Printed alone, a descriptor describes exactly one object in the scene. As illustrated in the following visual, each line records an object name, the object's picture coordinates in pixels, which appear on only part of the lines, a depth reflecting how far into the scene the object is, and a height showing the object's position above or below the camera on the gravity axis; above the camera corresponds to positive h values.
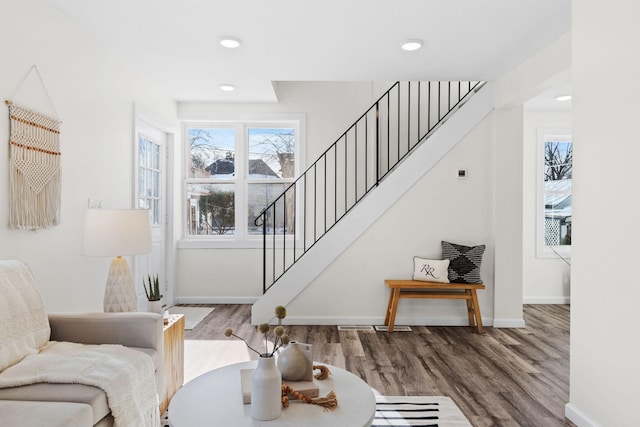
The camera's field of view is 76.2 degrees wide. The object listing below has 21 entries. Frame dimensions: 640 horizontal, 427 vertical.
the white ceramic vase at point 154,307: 2.58 -0.62
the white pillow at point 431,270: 4.17 -0.62
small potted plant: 2.58 -0.59
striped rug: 2.30 -1.20
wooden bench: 4.11 -0.87
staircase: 5.32 +0.53
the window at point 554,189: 5.46 +0.29
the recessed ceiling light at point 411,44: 3.26 +1.35
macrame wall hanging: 2.29 +0.23
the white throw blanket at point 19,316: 1.81 -0.51
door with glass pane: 4.24 +0.17
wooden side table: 2.43 -0.93
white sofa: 1.46 -0.68
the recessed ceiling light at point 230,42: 3.19 +1.33
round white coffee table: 1.45 -0.76
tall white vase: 1.46 -0.67
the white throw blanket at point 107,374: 1.67 -0.70
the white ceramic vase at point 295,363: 1.75 -0.67
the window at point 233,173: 5.48 +0.48
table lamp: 2.48 -0.21
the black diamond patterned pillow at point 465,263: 4.15 -0.55
